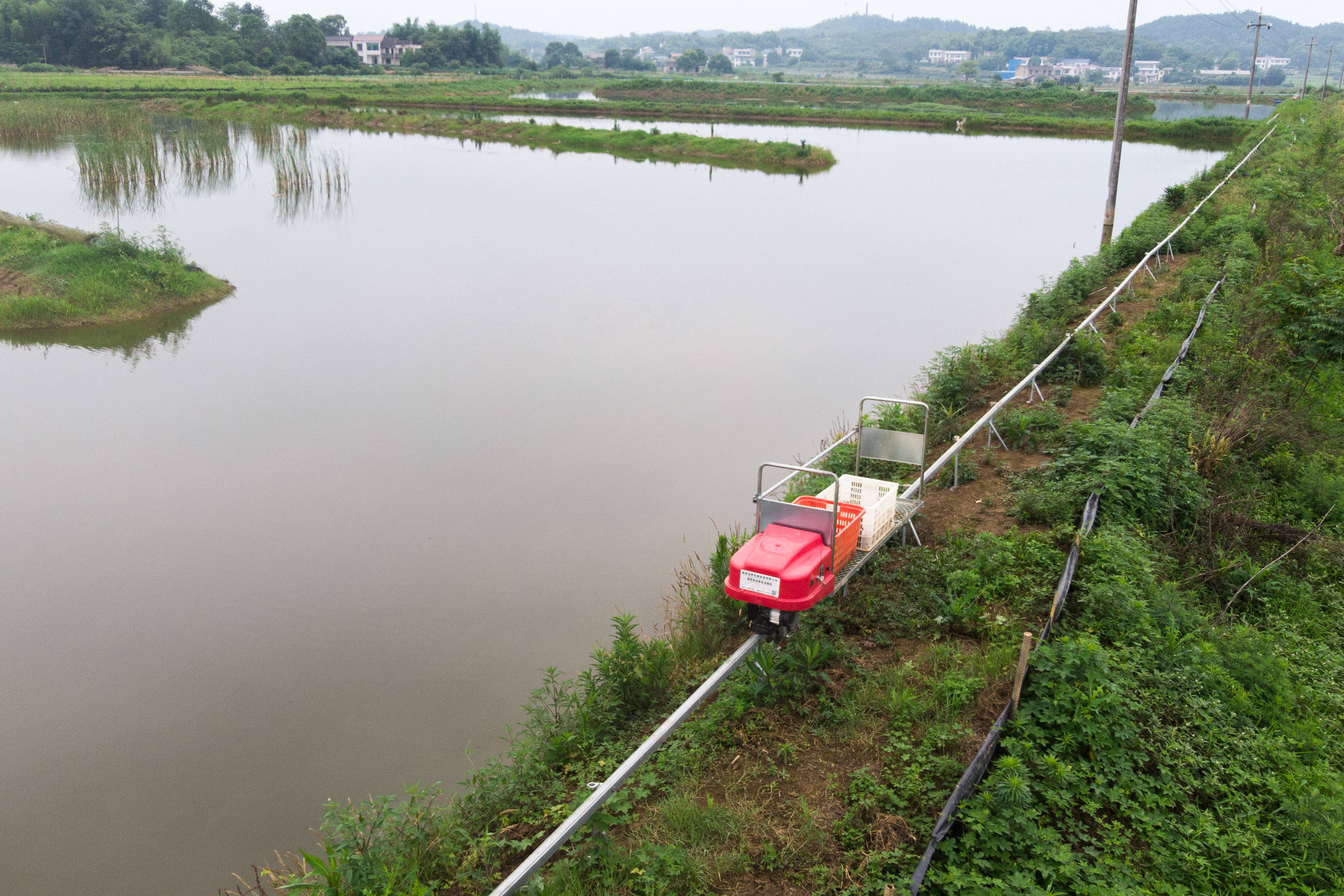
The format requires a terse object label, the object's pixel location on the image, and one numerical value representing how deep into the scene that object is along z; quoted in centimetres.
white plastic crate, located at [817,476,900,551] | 587
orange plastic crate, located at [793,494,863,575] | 543
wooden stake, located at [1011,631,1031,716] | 429
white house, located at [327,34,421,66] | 9681
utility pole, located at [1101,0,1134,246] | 1516
